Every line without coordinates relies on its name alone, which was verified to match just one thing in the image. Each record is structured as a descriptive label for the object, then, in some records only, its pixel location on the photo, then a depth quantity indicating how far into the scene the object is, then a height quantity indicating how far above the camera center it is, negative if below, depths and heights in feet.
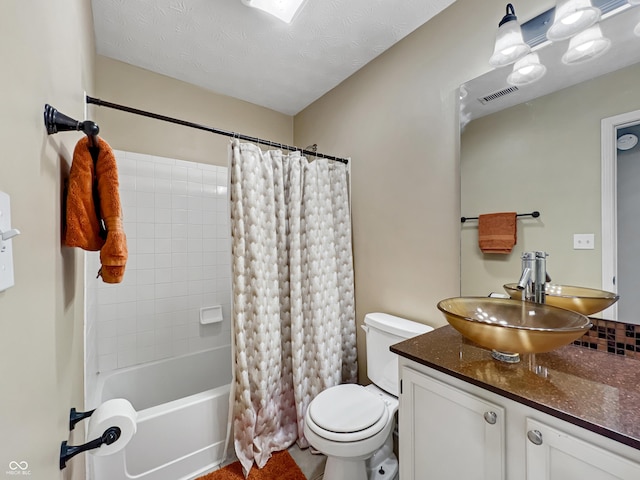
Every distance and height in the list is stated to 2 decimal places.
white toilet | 4.27 -2.98
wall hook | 1.84 +0.85
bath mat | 5.06 -4.35
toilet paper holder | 1.99 -1.60
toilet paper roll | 2.54 -1.72
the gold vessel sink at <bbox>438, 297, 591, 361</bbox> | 2.55 -0.94
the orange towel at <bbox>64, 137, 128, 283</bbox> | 2.27 +0.27
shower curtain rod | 4.15 +2.04
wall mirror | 3.34 +1.18
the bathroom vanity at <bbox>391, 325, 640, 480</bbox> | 2.12 -1.59
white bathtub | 4.66 -3.57
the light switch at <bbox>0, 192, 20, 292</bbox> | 1.06 -0.01
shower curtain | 5.29 -1.12
